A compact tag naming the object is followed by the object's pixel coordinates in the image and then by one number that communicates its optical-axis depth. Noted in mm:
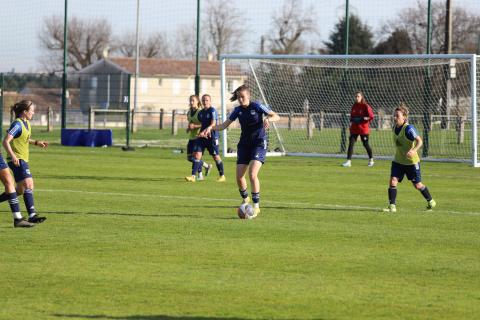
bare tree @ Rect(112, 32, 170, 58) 111438
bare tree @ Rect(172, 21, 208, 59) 94338
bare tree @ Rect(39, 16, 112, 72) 107250
